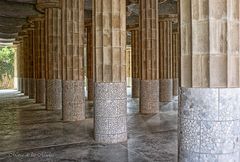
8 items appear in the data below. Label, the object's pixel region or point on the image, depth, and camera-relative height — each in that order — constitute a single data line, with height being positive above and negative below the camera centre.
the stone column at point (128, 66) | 38.12 +1.18
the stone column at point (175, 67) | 24.05 +0.61
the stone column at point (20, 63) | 31.36 +1.41
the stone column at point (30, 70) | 23.55 +0.48
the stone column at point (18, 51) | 33.38 +2.91
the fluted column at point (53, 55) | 15.69 +1.12
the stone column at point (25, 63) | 26.55 +1.11
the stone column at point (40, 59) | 19.33 +1.09
